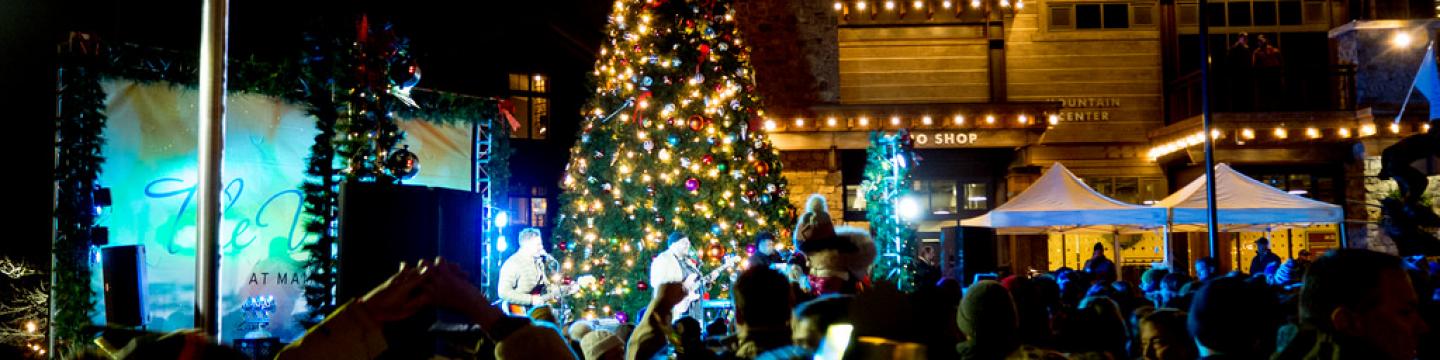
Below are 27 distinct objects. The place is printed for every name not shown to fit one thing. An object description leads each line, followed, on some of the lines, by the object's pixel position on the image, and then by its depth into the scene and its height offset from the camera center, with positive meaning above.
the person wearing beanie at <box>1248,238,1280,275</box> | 14.18 -0.80
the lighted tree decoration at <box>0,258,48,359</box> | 9.62 -0.82
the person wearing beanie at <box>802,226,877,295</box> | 7.61 -0.36
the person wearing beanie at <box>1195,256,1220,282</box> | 10.86 -0.69
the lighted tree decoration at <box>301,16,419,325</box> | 6.49 +0.64
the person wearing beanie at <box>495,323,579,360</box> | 2.97 -0.38
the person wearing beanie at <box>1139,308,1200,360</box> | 5.31 -0.68
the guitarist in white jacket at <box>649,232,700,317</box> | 11.77 -0.65
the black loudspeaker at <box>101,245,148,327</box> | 6.70 -0.45
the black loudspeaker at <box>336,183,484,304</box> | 4.23 -0.07
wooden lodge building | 19.78 +2.19
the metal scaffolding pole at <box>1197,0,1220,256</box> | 11.77 +0.45
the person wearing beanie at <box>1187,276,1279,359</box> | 3.68 -0.40
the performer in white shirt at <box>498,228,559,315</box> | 12.16 -0.75
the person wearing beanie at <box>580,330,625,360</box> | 5.21 -0.67
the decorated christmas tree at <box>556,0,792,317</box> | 13.88 +0.70
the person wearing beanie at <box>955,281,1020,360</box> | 3.66 -0.41
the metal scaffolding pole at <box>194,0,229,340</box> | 4.46 +0.15
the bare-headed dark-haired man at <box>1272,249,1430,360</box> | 3.22 -0.35
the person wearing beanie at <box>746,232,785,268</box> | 12.27 -0.48
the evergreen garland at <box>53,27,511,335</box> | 6.64 +0.71
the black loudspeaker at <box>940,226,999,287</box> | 8.95 -0.40
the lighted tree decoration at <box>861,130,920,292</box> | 11.34 +0.14
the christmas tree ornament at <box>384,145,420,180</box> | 6.30 +0.30
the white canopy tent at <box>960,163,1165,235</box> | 15.04 -0.08
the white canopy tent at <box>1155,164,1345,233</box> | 14.84 -0.08
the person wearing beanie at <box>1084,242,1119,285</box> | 10.45 -0.71
